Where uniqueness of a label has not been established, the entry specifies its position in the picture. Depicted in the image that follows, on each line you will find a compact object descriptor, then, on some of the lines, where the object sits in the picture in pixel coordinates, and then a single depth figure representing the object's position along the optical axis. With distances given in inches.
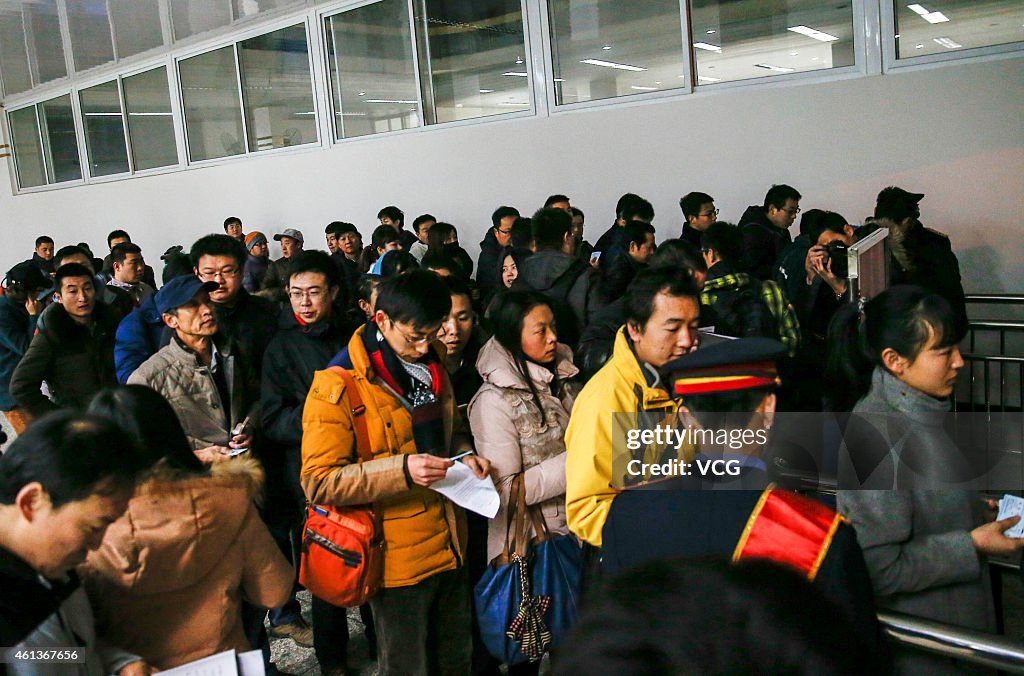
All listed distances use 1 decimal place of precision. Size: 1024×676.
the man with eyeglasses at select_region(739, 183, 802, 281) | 231.1
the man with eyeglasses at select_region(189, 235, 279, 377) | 143.7
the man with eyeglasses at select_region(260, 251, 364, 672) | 121.0
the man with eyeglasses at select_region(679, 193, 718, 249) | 253.1
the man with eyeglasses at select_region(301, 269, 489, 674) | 96.1
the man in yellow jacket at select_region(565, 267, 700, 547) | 83.9
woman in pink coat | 104.1
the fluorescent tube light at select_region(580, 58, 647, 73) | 315.9
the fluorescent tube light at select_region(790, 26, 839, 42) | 271.3
